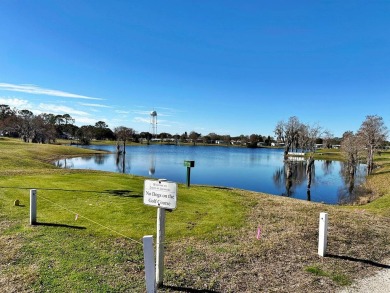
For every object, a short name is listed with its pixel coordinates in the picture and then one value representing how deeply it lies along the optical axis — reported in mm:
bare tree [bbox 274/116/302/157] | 99438
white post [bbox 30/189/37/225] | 8859
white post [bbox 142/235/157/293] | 4773
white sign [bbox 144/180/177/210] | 5312
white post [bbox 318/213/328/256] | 7367
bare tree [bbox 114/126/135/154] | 95700
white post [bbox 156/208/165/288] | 5586
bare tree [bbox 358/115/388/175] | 46697
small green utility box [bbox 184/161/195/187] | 17625
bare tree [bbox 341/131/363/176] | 46403
